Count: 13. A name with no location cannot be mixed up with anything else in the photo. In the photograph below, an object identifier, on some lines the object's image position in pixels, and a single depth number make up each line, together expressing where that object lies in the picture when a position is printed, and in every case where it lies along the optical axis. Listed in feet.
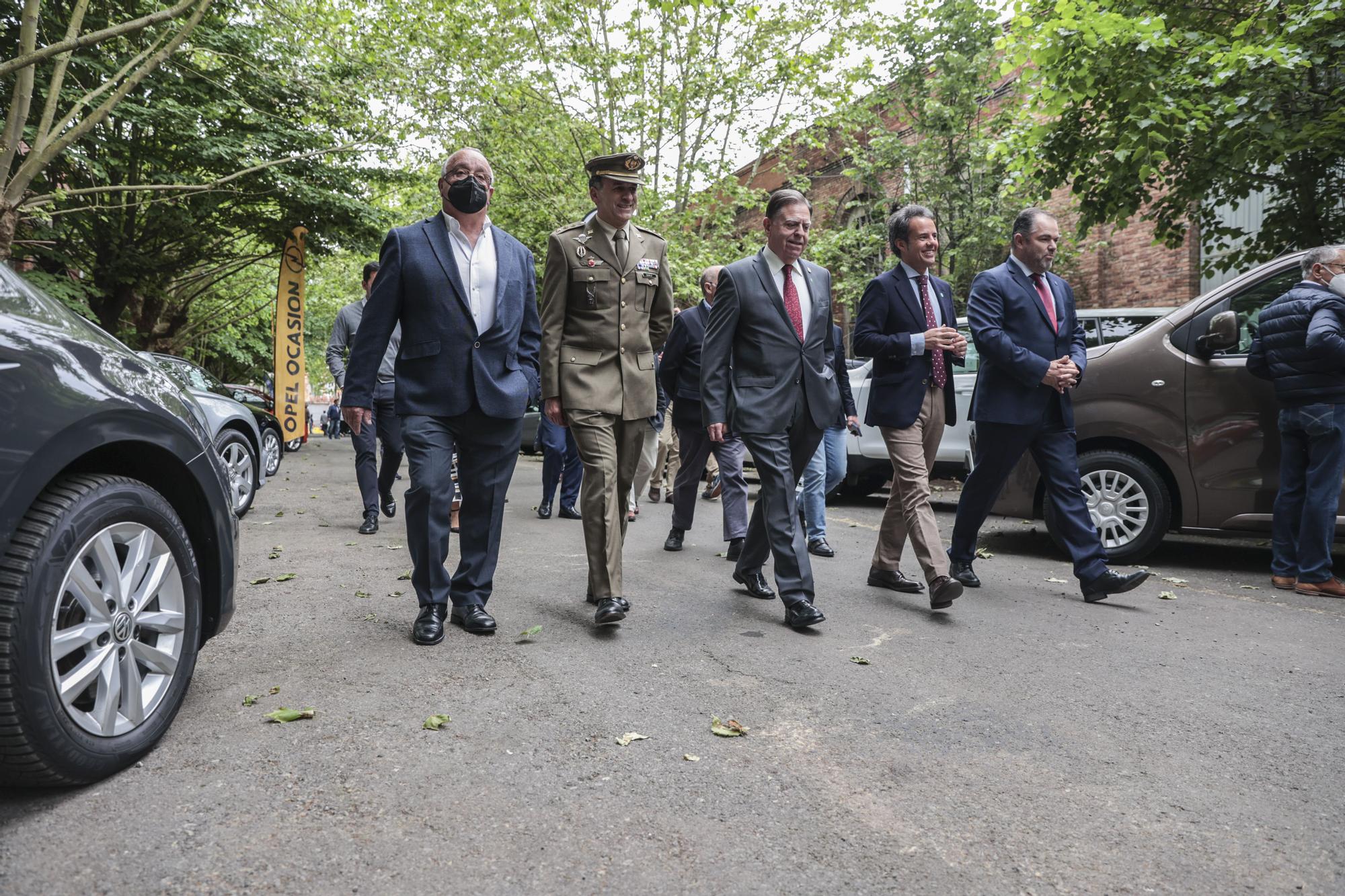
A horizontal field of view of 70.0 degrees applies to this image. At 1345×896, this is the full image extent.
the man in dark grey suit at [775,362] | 15.31
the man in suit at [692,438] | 22.17
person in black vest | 18.15
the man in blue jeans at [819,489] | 22.36
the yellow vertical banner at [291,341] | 61.46
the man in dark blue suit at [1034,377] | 16.97
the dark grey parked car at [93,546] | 7.30
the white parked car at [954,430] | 26.73
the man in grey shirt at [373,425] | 23.58
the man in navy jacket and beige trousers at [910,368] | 17.06
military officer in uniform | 14.58
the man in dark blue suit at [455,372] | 13.46
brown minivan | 20.31
